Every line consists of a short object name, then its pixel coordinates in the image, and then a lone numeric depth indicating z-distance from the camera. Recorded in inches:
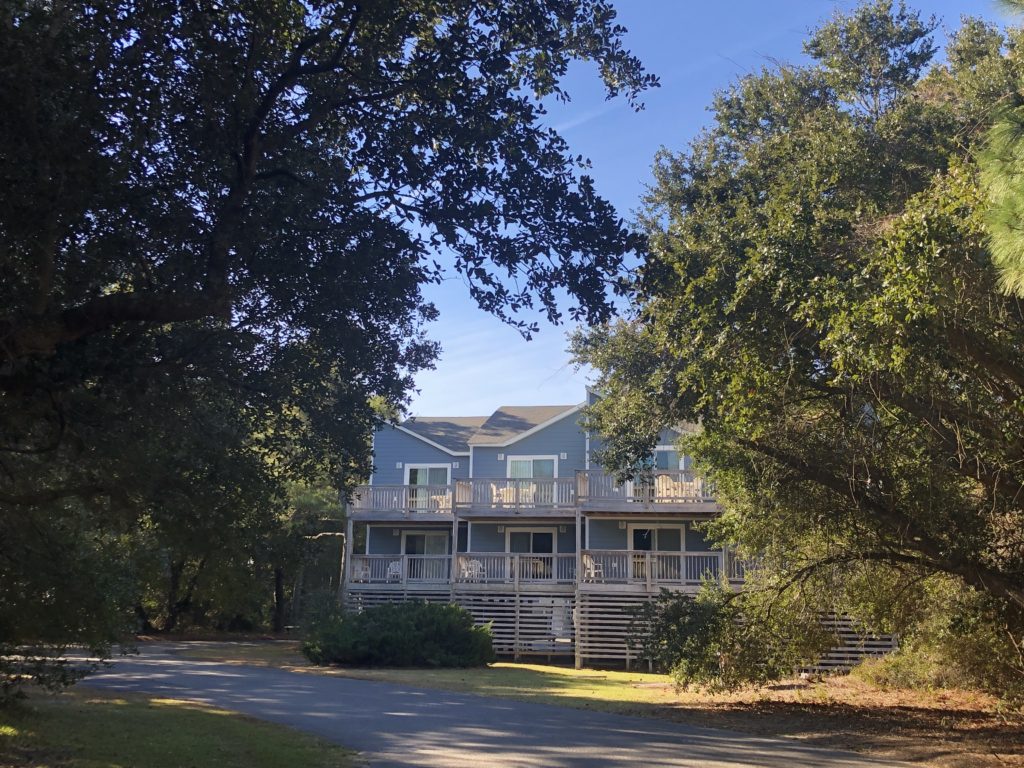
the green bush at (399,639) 912.9
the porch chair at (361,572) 1165.1
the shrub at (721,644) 583.2
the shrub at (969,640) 542.0
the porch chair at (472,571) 1106.7
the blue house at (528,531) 1013.8
